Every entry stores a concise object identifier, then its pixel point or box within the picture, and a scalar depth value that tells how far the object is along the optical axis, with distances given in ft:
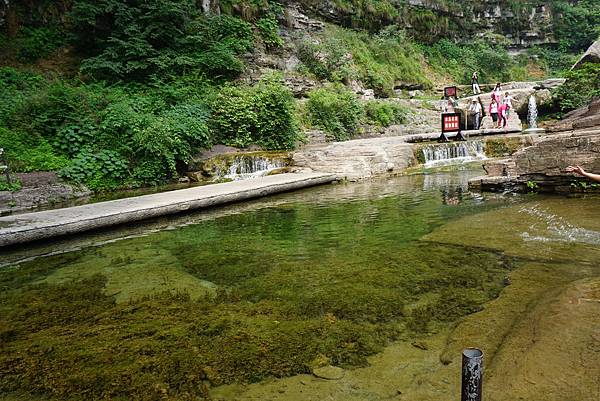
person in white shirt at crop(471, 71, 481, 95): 77.20
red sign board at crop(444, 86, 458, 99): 55.77
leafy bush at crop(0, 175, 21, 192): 31.22
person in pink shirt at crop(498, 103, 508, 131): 56.03
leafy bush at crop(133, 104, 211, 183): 38.04
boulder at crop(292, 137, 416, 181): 38.81
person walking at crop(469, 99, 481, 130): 59.67
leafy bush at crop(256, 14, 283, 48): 69.77
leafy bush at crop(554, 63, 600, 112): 58.90
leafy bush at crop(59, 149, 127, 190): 35.53
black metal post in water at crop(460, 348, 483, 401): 4.89
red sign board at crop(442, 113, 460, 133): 45.24
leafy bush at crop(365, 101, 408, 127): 65.57
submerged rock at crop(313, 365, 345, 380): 8.45
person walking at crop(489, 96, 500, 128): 59.51
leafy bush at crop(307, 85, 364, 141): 58.03
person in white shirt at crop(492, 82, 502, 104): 56.05
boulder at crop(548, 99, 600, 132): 28.80
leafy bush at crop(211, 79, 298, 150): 46.93
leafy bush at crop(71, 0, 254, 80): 50.19
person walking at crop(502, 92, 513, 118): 57.06
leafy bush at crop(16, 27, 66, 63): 52.29
